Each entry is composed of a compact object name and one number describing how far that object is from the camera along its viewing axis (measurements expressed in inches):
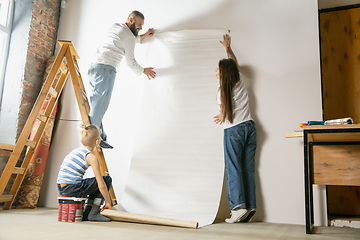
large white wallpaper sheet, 107.4
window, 136.1
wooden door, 121.4
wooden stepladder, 109.9
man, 114.6
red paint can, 86.7
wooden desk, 79.5
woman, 100.0
